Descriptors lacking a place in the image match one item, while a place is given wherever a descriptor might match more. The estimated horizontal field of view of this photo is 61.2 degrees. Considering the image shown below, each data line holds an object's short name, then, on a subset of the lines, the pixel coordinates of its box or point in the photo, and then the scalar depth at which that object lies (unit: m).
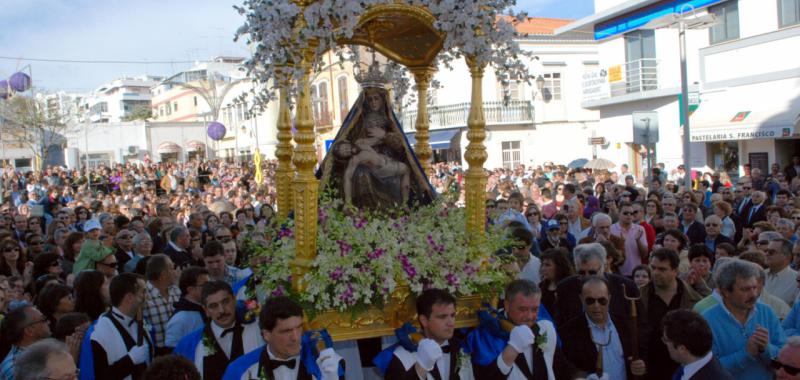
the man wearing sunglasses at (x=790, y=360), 3.44
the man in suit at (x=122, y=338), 4.49
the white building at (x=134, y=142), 46.81
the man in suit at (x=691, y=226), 9.02
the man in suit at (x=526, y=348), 4.23
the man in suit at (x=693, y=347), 3.81
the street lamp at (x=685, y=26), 13.61
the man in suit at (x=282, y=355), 3.96
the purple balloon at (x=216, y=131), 27.47
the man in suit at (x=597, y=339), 4.52
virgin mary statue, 5.97
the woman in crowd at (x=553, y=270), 5.75
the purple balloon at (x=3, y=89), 23.89
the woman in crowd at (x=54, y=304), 5.24
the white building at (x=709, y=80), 17.95
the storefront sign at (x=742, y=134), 17.30
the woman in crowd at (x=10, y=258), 7.85
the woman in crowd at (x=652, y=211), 10.30
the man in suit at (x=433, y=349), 4.00
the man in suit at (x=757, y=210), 10.12
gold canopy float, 4.75
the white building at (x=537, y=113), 30.52
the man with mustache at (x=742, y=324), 4.30
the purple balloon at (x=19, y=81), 22.64
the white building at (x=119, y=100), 75.69
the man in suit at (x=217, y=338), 4.39
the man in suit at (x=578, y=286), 5.04
